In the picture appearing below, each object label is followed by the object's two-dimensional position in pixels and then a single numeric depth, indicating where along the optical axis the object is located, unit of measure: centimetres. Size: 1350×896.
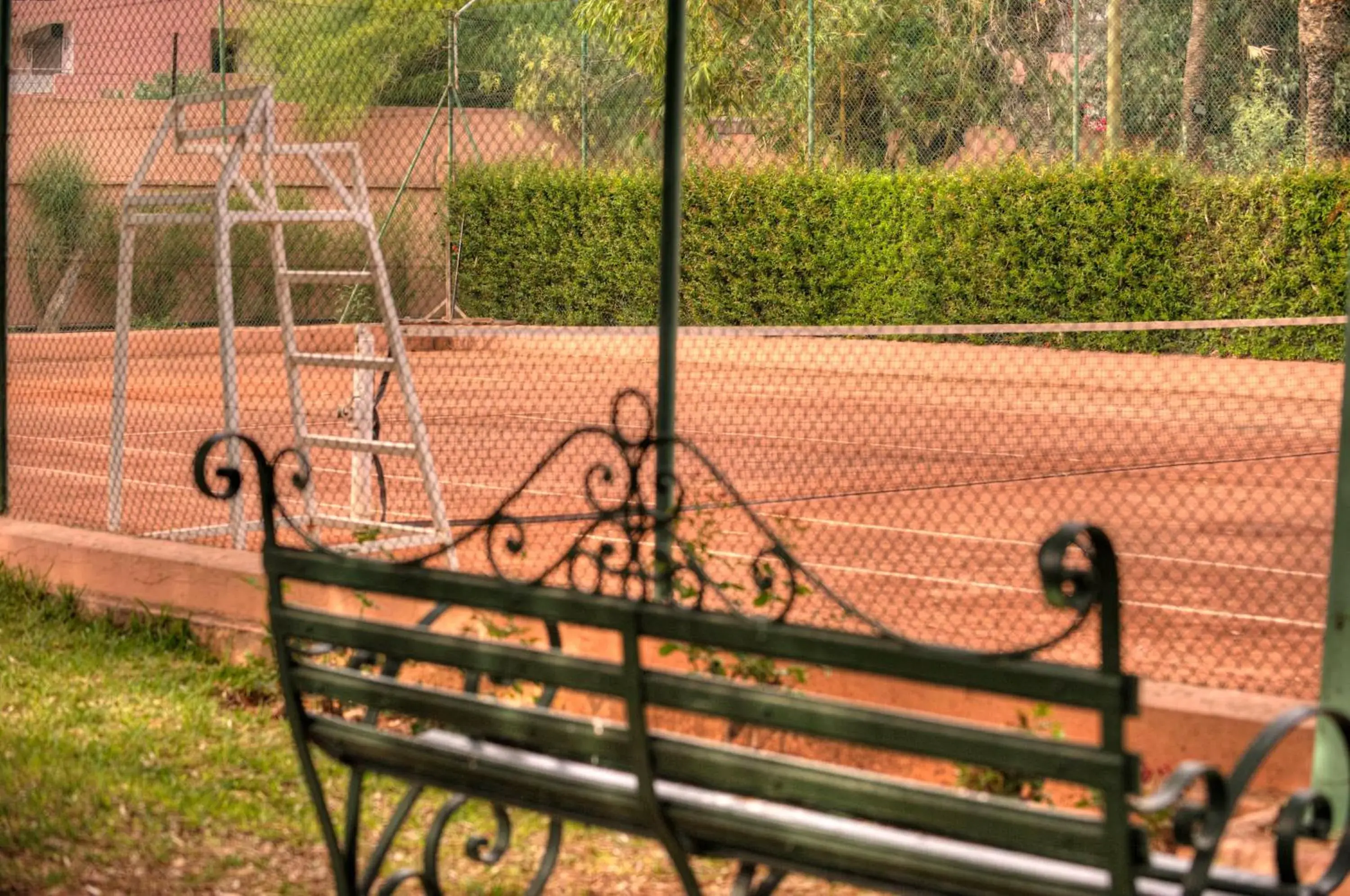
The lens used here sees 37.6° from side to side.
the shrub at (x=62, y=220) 1709
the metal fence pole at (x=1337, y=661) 379
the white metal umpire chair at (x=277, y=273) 647
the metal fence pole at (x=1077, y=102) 1894
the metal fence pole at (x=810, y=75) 1861
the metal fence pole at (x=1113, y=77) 1955
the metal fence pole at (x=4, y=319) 663
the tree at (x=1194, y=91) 2006
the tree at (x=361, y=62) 1958
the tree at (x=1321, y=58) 2045
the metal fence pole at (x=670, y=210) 479
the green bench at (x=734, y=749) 237
